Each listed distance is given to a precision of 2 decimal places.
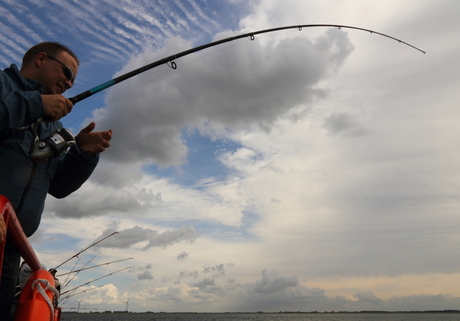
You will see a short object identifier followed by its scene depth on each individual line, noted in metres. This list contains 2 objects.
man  2.38
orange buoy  2.42
